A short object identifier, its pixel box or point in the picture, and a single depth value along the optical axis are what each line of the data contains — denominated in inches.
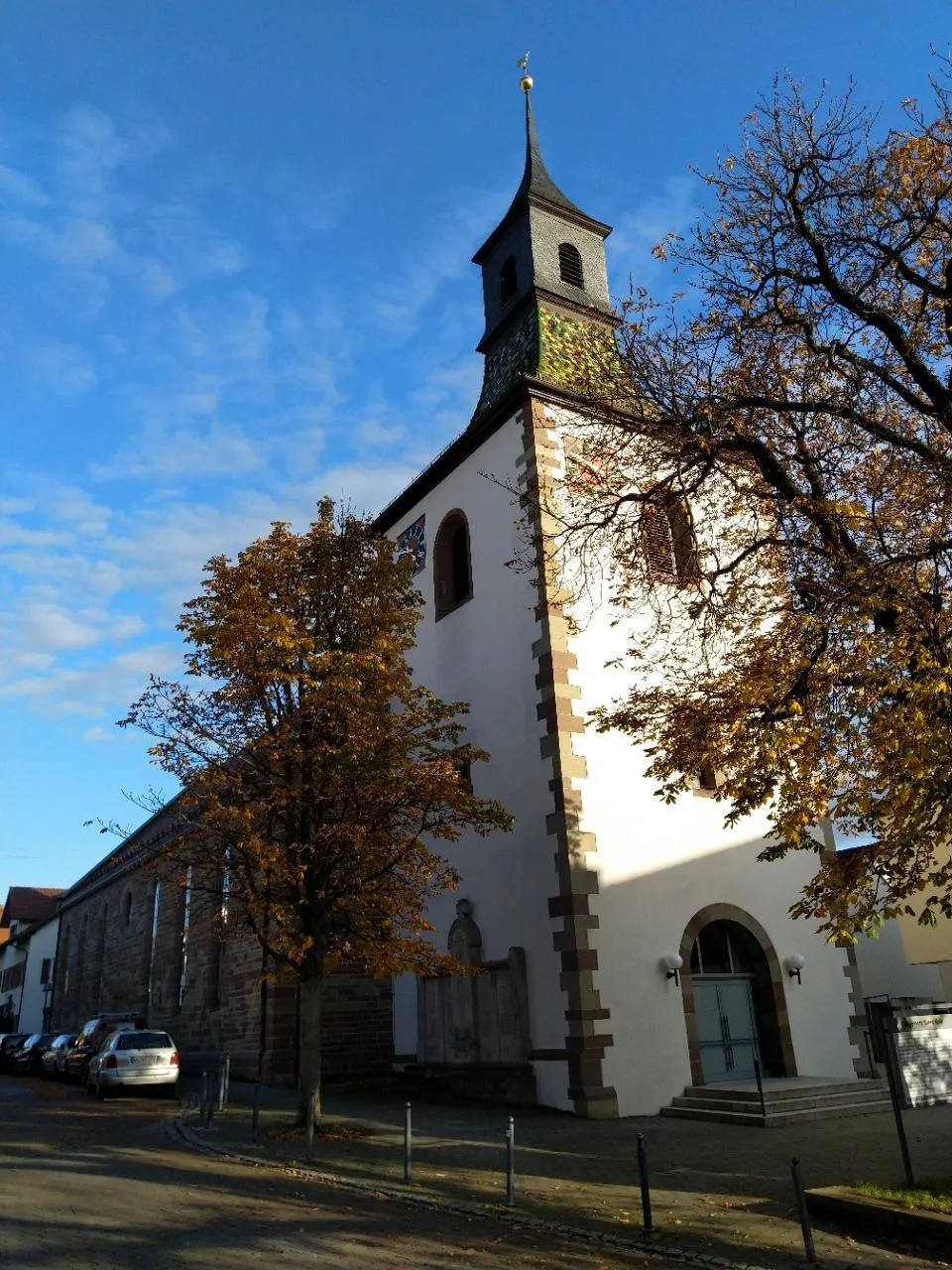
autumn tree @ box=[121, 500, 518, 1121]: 556.4
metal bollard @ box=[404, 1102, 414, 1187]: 401.4
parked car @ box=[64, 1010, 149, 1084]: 964.6
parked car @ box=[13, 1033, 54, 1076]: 1231.5
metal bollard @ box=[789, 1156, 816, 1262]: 280.8
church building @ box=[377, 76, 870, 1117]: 595.2
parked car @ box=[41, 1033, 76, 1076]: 1086.4
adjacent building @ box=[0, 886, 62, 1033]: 2075.5
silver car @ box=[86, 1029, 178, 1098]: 794.2
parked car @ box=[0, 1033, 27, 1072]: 1332.7
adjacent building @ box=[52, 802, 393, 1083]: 812.6
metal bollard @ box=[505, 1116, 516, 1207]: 355.3
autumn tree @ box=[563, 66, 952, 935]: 393.4
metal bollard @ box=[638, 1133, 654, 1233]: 318.3
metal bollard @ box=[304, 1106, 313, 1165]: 448.1
